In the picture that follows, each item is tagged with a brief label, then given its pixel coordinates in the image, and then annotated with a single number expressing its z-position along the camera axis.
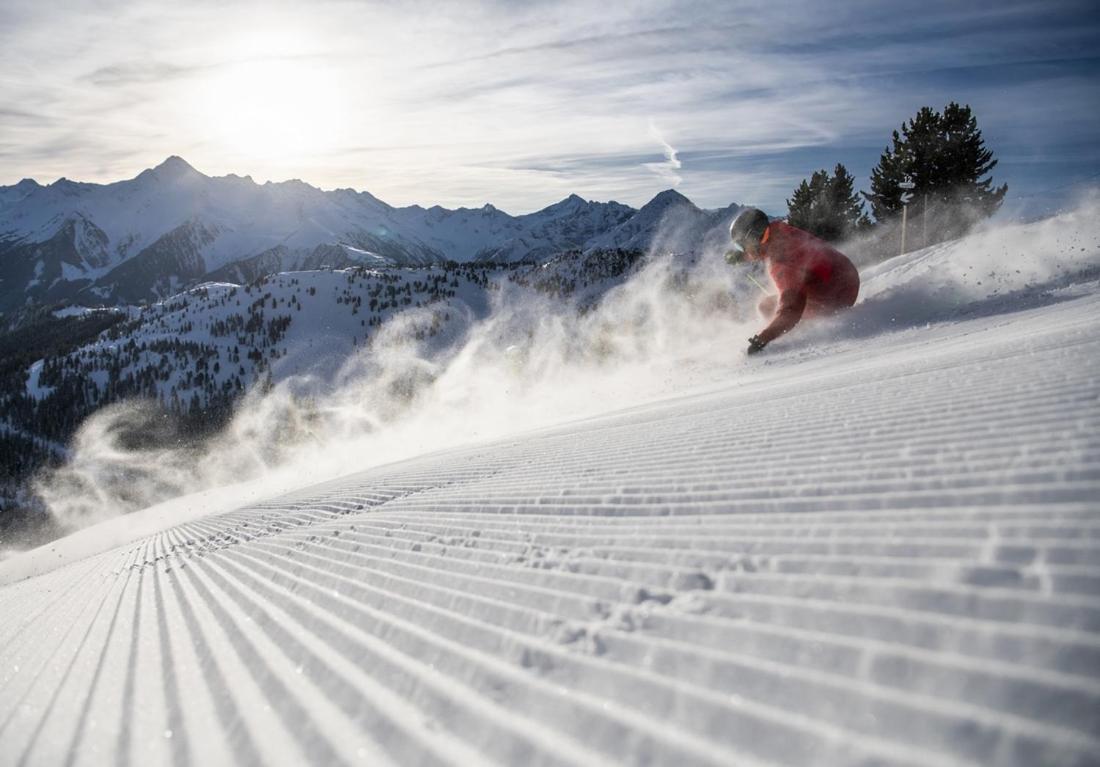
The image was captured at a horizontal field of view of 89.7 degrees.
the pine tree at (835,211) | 36.16
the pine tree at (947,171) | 28.88
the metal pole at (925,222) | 28.99
